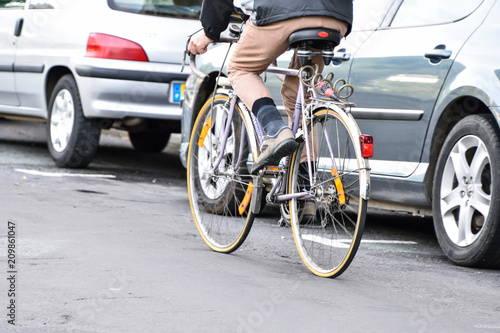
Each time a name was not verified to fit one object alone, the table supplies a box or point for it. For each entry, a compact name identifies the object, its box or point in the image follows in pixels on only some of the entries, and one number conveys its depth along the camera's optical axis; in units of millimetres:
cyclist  9094
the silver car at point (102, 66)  16922
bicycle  8844
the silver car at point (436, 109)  10195
